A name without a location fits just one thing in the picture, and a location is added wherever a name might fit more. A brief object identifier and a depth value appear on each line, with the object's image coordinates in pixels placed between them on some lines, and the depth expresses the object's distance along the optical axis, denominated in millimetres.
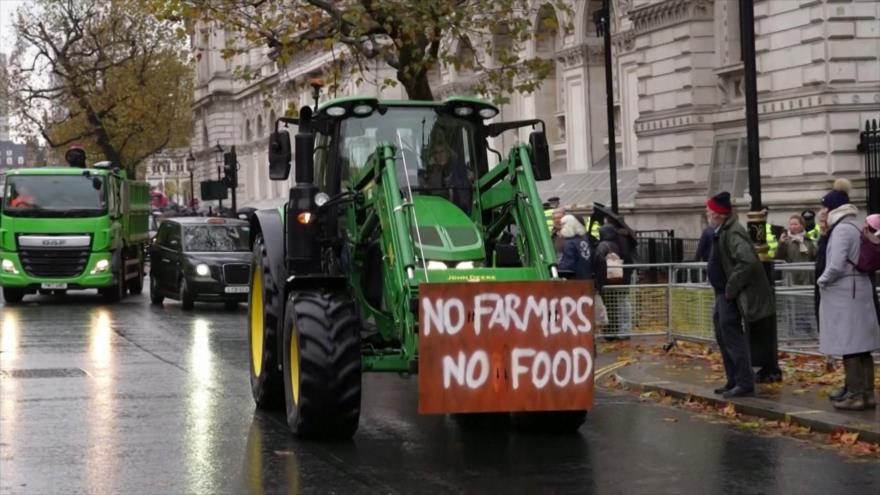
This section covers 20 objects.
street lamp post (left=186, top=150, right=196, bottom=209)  74175
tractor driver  13164
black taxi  29328
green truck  31719
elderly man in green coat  14266
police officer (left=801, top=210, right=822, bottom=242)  23359
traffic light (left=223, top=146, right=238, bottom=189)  45469
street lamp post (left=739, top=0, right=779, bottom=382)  15375
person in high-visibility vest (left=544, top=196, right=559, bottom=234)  21000
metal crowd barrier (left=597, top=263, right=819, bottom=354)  16812
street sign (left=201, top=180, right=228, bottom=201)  47250
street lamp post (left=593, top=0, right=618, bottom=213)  27859
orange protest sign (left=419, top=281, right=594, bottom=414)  11109
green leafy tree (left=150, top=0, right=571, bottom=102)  26000
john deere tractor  11203
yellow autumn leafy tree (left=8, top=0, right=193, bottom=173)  64375
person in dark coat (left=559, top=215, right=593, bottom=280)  19609
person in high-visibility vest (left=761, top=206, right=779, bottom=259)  21397
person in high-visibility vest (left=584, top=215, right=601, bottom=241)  24286
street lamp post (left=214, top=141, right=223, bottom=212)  60062
